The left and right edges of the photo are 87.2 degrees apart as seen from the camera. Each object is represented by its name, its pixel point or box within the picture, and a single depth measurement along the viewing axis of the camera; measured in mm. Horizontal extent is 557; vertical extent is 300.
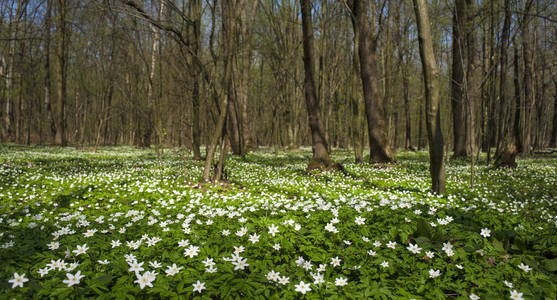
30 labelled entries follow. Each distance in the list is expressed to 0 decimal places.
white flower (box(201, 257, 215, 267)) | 3003
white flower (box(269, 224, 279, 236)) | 3641
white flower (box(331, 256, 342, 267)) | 3144
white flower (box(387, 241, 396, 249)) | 3393
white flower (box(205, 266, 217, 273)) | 2885
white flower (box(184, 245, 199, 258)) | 3168
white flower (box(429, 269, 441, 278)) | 2918
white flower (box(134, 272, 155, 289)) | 2595
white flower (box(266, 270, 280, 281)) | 2826
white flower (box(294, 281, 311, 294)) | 2595
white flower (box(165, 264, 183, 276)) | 2850
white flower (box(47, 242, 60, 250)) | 3262
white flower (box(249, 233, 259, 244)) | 3482
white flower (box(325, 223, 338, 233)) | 3712
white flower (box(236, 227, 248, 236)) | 3617
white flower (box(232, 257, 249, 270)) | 2926
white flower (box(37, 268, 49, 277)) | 2725
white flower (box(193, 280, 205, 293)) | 2549
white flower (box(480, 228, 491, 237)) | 3470
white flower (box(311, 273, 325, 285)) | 2778
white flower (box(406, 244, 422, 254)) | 3251
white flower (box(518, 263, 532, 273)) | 2922
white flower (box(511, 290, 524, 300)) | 2479
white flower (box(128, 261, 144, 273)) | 2785
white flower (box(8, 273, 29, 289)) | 2371
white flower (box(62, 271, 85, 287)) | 2443
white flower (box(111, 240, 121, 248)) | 3420
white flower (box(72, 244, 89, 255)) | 3137
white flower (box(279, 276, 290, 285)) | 2757
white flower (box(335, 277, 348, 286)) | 2773
